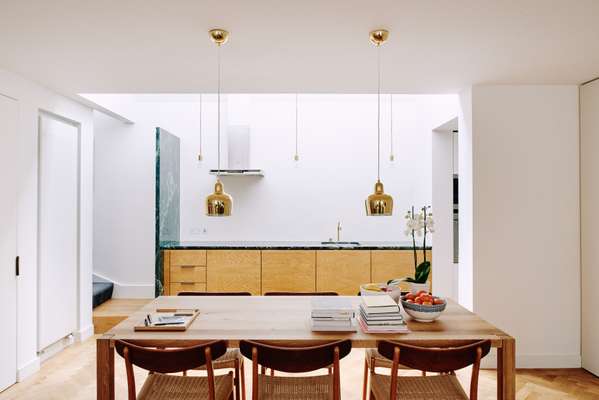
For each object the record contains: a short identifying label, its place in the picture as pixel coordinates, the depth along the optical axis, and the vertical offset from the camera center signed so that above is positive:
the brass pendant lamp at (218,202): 2.54 +0.01
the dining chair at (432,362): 1.89 -0.68
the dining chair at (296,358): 1.89 -0.67
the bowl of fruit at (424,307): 2.35 -0.55
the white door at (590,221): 3.52 -0.14
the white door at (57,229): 3.75 -0.23
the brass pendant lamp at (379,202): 2.45 +0.01
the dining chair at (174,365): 1.88 -0.69
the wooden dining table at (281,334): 2.08 -0.64
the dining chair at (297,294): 3.12 -0.64
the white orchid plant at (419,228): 2.73 -0.17
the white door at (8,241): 3.21 -0.27
